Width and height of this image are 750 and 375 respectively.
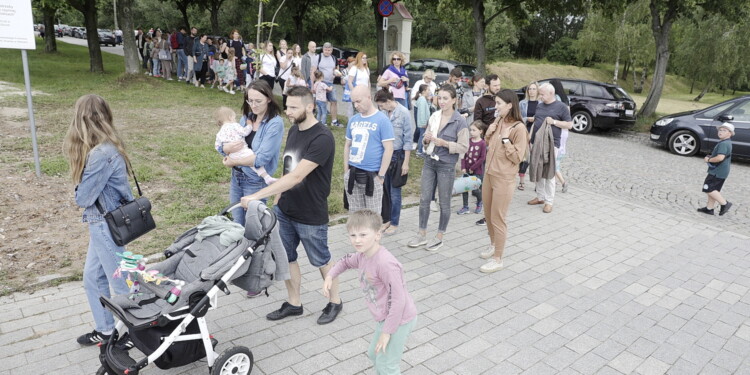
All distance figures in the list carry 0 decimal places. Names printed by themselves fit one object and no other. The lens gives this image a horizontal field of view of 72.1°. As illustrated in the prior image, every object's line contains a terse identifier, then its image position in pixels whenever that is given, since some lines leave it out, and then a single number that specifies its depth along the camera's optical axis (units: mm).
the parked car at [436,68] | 21453
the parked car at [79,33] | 58281
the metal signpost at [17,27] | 7559
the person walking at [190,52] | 18516
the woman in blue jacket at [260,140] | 4480
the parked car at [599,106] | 15500
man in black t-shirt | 4043
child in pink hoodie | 3145
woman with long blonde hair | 3590
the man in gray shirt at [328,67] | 12516
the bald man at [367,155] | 5191
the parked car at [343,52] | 29011
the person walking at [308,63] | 12891
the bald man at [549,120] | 7485
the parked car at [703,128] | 12273
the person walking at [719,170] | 8031
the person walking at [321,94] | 11953
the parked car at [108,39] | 45031
